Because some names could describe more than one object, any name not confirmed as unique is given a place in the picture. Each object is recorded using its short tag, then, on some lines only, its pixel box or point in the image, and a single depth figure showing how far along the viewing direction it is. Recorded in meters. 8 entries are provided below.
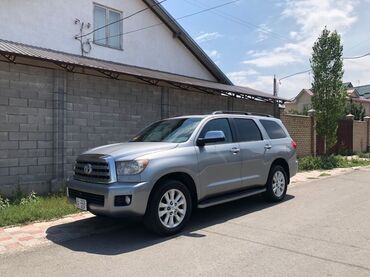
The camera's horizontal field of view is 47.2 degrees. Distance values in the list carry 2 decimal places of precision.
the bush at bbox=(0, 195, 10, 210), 7.89
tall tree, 17.91
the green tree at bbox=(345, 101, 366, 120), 36.18
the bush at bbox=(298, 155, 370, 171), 16.26
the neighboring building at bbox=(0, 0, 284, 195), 9.18
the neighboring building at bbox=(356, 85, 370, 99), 67.07
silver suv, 6.04
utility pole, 18.02
